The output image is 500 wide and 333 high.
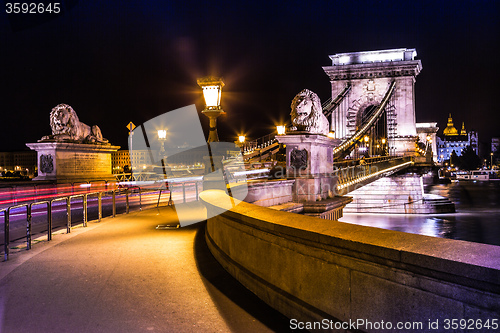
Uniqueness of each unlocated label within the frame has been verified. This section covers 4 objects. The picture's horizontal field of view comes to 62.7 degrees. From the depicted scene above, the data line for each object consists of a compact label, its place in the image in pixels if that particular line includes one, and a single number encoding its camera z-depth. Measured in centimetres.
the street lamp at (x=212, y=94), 866
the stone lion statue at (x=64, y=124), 1702
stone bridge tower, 5409
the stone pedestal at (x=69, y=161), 1666
